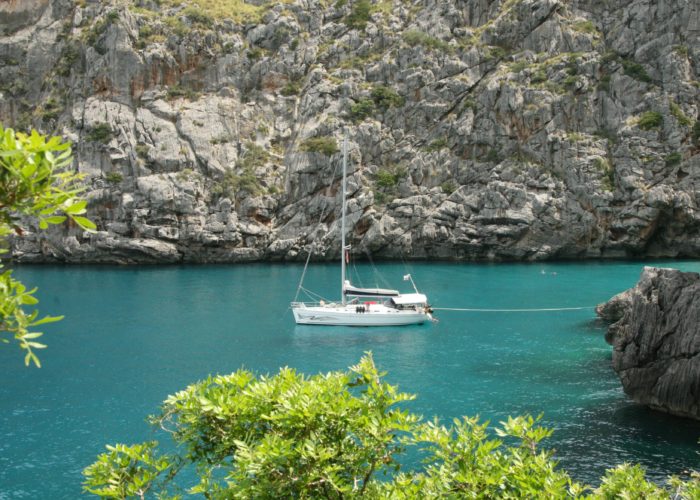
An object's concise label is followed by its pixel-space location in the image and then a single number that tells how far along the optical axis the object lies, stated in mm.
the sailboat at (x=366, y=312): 46469
